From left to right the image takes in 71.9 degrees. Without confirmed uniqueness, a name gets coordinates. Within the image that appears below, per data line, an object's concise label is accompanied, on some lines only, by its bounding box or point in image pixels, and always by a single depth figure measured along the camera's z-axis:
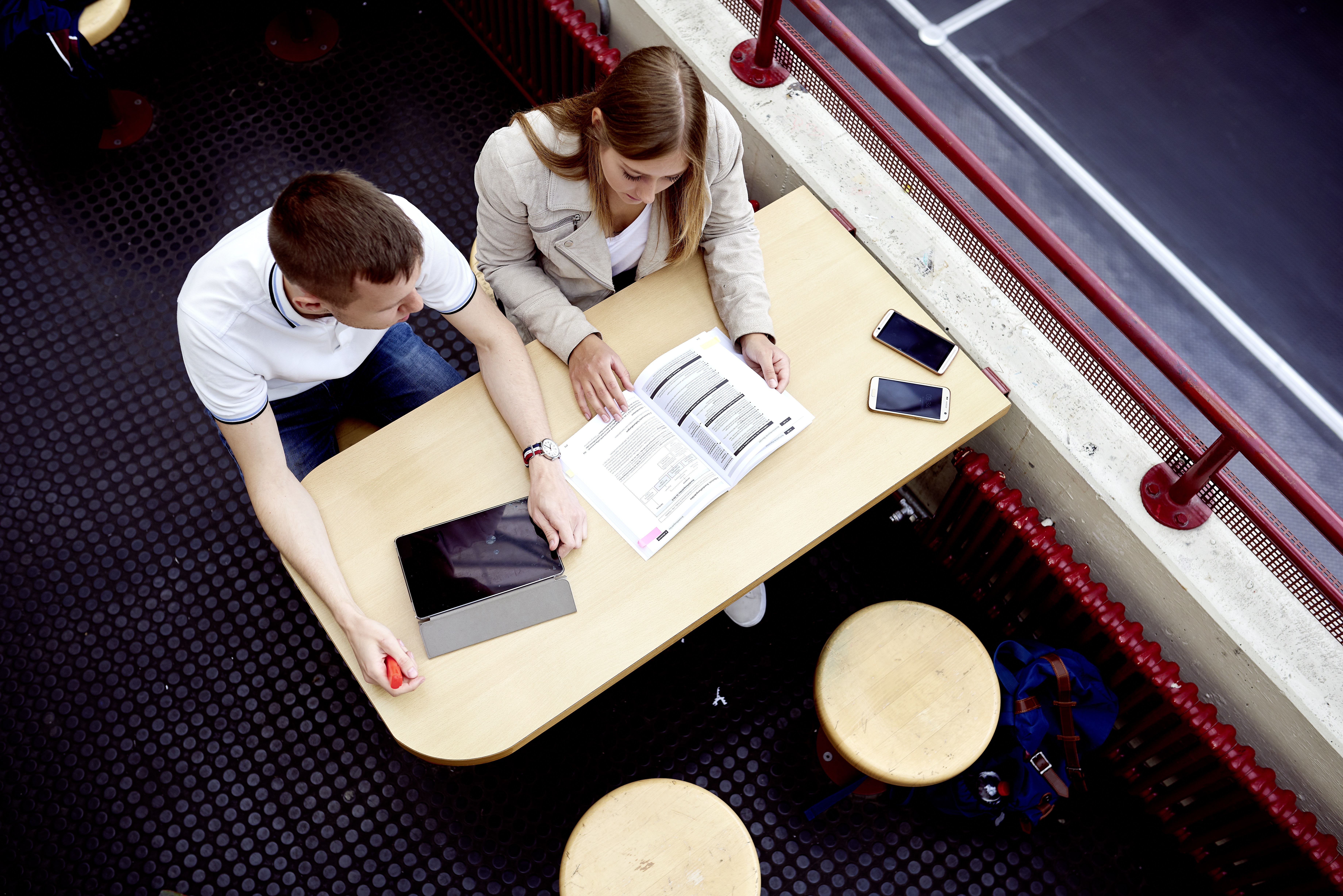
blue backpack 2.26
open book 1.84
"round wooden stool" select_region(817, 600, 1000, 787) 2.05
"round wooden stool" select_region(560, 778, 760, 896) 1.89
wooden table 1.69
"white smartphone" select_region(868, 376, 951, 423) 1.95
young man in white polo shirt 1.56
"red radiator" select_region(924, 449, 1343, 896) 1.99
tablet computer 1.77
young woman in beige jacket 1.73
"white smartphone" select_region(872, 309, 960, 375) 2.00
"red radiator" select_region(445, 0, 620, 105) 2.76
